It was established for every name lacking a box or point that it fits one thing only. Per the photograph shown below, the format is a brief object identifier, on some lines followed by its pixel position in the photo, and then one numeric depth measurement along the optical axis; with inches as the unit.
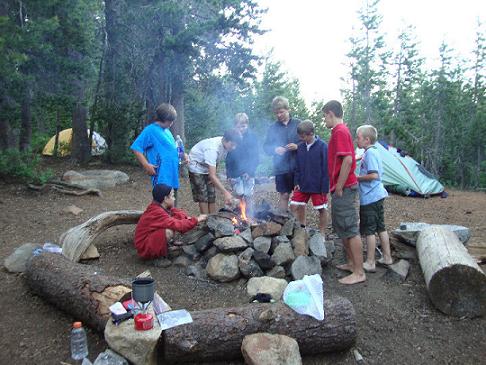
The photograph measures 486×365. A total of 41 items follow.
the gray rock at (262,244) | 173.4
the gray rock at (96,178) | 354.0
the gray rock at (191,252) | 179.1
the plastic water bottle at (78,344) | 113.4
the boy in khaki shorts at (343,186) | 154.6
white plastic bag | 120.0
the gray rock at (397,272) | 169.6
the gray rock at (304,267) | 162.4
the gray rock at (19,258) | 173.2
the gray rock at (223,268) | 163.3
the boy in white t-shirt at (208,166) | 193.5
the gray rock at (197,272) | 168.0
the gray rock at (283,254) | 168.4
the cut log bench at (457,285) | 138.9
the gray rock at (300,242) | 173.5
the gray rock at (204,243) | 178.2
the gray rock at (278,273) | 164.6
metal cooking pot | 111.1
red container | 108.4
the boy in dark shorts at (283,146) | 203.9
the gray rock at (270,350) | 104.7
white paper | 111.1
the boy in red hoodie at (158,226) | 173.2
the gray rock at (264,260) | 167.8
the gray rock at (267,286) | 147.7
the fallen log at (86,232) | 175.0
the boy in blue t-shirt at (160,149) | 183.6
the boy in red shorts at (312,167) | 188.5
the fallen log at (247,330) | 109.6
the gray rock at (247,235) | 177.9
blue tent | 405.7
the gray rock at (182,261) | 176.2
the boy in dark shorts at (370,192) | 169.0
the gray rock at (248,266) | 164.2
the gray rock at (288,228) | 179.8
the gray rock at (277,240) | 175.6
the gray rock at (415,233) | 195.6
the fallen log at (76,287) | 126.6
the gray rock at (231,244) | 170.9
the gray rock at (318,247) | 174.2
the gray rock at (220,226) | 179.6
